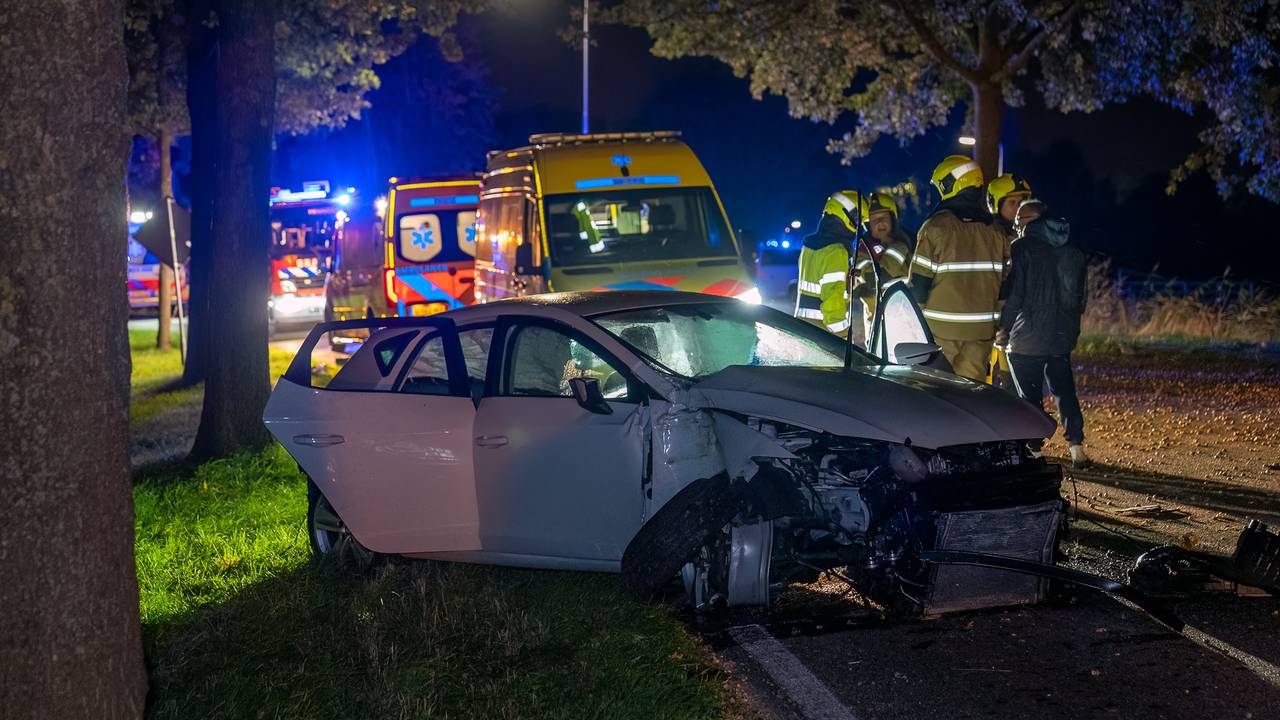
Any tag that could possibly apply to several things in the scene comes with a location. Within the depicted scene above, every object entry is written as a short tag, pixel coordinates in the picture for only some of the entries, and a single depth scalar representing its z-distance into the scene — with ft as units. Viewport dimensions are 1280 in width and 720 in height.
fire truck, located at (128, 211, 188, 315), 116.57
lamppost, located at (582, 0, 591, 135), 112.94
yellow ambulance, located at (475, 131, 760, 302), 41.42
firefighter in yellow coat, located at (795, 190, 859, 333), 30.78
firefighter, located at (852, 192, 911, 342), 31.58
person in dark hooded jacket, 29.50
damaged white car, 18.26
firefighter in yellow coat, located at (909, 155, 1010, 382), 28.99
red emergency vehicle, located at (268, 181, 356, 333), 95.25
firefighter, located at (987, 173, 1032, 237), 31.14
